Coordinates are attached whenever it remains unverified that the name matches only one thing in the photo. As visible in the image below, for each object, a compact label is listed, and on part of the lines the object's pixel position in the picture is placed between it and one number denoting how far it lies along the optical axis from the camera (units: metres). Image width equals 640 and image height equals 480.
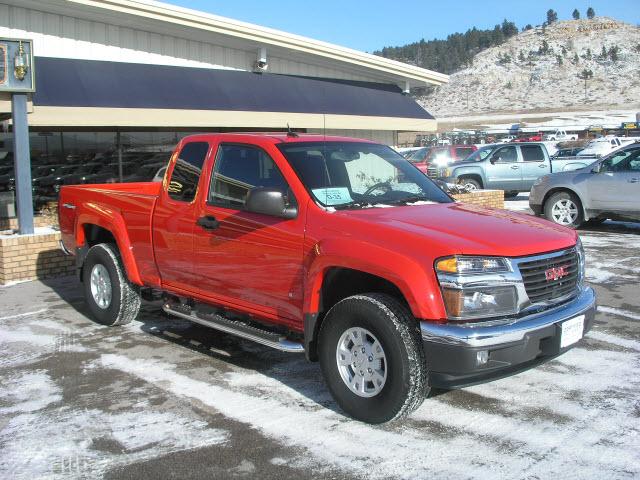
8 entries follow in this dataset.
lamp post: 9.55
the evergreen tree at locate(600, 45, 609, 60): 138.88
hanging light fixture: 9.54
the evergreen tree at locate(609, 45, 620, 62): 136.62
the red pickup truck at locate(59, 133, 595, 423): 4.10
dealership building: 12.48
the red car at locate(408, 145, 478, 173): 24.17
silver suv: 12.51
